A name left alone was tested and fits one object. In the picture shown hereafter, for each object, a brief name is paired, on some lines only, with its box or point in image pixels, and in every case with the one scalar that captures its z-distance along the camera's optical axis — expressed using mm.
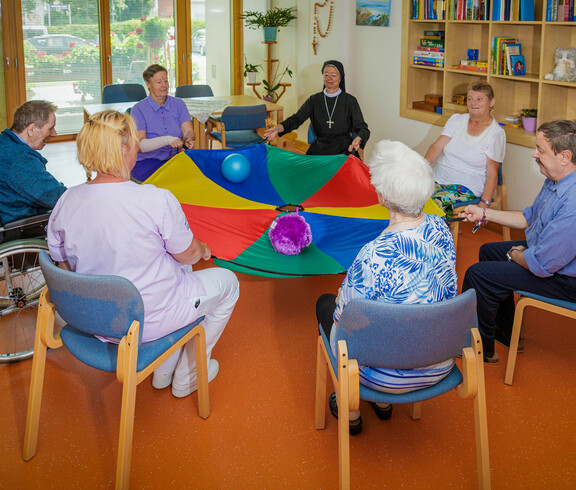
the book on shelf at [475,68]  5277
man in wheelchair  3338
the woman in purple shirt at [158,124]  4938
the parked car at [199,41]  9162
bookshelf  4668
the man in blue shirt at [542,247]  2926
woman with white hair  2322
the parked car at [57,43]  8289
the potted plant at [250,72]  8305
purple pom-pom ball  3551
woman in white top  4500
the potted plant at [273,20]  8086
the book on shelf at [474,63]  5307
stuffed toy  4504
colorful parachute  3500
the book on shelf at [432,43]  5788
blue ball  4438
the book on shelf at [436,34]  5875
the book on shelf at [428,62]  5797
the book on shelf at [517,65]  4977
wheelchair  3303
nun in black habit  5500
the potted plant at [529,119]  4906
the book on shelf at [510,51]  4980
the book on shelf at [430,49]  5770
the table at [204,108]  6312
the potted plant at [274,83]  8312
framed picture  6328
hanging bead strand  7112
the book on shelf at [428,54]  5788
